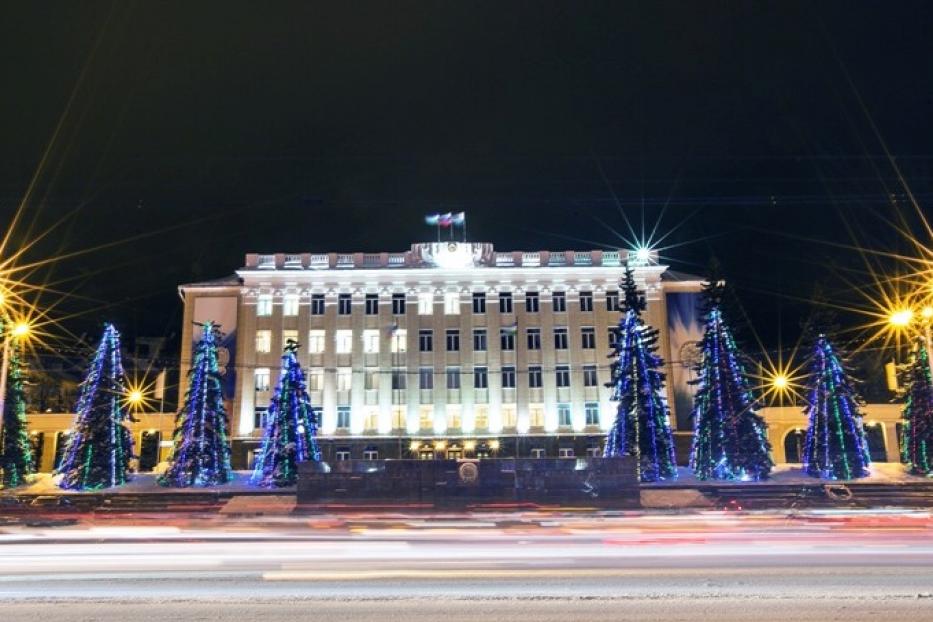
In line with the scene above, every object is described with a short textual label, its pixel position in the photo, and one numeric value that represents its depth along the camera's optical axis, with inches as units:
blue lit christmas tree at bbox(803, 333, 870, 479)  1578.5
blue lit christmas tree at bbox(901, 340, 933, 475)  1578.5
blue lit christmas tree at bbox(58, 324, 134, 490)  1637.6
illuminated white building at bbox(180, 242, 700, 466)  2123.5
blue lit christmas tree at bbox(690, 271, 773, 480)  1612.9
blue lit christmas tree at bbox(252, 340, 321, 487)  1609.3
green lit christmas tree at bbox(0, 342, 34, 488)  1638.8
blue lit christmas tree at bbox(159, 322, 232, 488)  1657.2
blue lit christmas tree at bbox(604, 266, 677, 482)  1641.2
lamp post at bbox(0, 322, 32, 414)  1069.1
